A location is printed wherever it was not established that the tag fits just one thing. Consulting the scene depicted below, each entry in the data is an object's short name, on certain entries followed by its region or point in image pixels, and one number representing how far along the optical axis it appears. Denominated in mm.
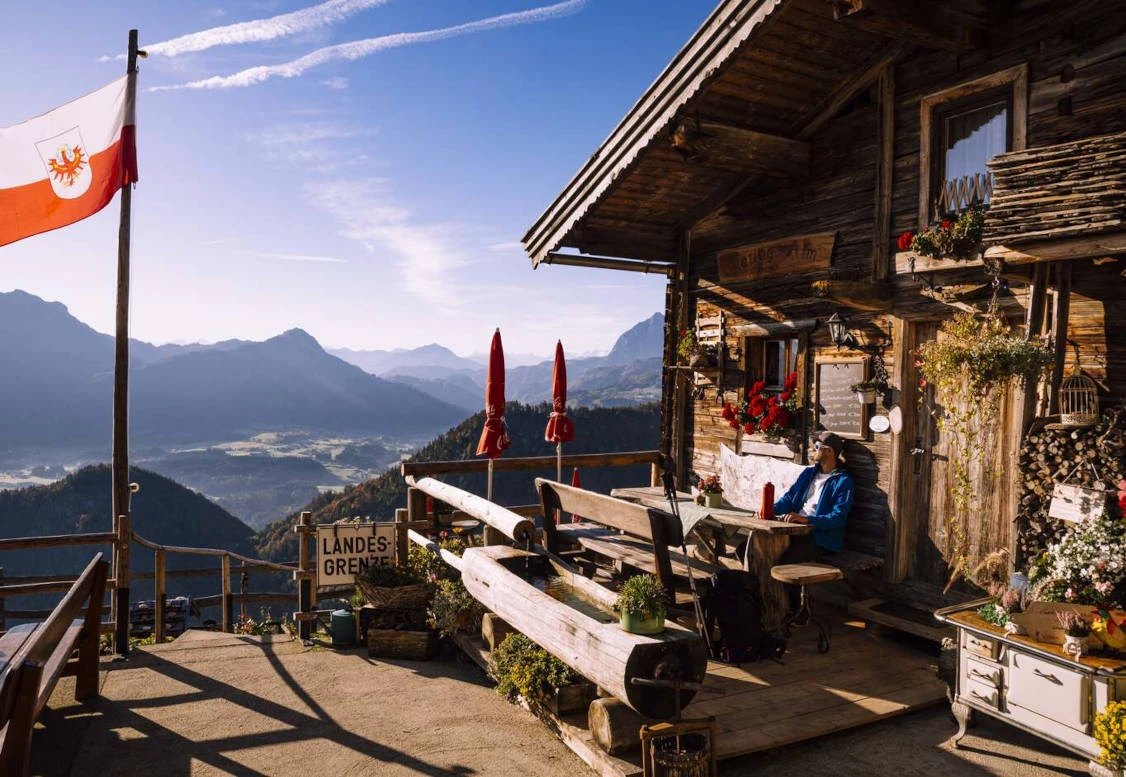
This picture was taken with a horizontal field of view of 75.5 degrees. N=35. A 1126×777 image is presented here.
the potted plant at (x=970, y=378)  5488
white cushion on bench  8273
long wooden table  6652
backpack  6309
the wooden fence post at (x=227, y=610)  9742
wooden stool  6336
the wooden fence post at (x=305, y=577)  7777
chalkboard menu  7754
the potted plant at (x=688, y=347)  10008
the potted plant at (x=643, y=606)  4594
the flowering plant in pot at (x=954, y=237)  6422
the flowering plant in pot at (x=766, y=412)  8625
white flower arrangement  4562
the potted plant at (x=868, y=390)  7562
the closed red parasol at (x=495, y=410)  7773
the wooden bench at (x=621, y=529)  5496
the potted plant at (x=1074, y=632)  4277
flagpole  7305
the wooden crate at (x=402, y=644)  7078
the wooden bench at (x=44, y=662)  3746
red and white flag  7855
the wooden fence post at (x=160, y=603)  8070
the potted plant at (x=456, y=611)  7023
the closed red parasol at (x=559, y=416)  8266
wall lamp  7750
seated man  7070
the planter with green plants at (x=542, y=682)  5305
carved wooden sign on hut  8266
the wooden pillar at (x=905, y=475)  7309
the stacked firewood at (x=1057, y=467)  5148
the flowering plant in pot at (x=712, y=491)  7641
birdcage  5426
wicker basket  7250
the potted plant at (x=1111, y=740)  3883
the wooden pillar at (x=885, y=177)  7480
